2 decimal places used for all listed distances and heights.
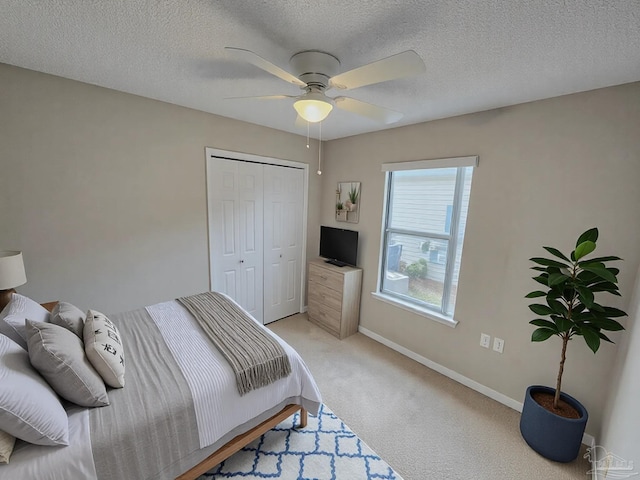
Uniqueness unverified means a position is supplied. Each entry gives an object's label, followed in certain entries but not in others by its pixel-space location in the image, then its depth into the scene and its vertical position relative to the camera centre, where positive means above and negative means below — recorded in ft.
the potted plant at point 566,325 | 5.08 -2.30
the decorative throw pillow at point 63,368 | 3.79 -2.59
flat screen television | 10.86 -1.98
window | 8.24 -0.97
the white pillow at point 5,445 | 3.07 -3.06
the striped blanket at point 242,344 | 4.95 -3.10
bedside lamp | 5.32 -1.81
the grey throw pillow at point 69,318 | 4.84 -2.44
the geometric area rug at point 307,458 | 5.26 -5.43
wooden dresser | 10.40 -3.94
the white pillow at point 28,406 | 3.17 -2.73
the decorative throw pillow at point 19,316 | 4.40 -2.32
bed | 3.39 -3.35
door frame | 9.02 +1.07
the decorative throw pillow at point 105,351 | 4.25 -2.69
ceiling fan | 3.68 +1.90
